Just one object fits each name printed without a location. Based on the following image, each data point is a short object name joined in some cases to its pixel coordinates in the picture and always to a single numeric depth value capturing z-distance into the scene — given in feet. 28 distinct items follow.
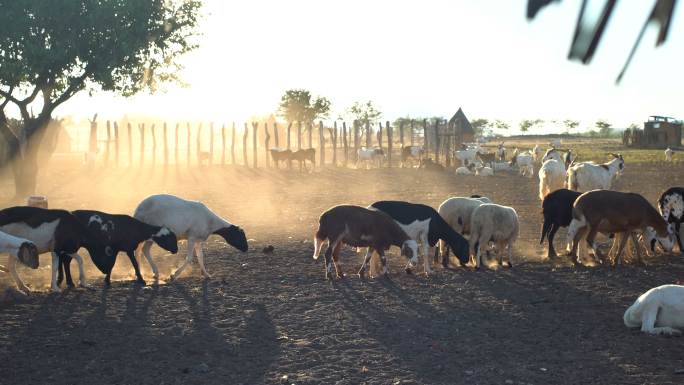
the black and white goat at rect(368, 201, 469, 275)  42.60
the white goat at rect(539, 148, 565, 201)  71.67
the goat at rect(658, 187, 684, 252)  48.11
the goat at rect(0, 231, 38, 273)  34.42
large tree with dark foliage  81.35
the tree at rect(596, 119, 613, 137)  341.10
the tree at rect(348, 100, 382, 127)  341.21
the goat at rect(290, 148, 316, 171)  143.08
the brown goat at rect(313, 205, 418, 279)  39.81
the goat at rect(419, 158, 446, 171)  140.87
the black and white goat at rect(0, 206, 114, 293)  36.45
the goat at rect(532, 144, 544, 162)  150.48
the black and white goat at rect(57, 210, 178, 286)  38.88
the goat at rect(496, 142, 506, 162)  163.26
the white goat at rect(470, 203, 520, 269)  42.98
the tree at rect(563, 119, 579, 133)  402.76
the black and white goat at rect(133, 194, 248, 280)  41.68
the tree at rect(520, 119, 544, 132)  403.13
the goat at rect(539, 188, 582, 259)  47.26
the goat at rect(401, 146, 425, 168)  163.85
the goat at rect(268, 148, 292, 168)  146.20
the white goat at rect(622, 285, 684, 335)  27.02
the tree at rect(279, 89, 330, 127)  289.94
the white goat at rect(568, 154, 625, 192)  67.51
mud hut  198.18
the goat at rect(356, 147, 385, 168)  164.55
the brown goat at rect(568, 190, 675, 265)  42.27
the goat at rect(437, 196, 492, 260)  46.19
